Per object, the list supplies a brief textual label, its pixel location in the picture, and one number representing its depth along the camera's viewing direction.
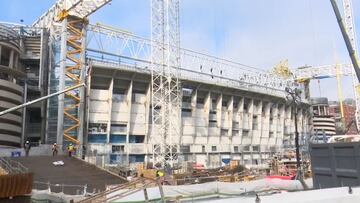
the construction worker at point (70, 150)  47.65
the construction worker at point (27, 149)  44.92
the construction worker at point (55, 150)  47.79
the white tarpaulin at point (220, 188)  18.11
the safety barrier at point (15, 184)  18.70
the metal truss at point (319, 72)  101.19
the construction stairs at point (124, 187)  11.34
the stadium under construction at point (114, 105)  64.44
